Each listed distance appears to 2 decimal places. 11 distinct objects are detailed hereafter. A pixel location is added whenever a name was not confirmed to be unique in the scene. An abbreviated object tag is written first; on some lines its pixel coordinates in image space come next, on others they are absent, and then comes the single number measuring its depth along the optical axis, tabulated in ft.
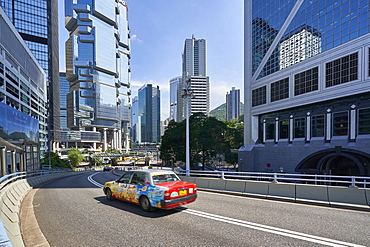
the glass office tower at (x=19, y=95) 75.66
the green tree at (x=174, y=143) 119.96
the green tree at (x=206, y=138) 118.42
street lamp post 52.70
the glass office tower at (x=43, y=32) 262.67
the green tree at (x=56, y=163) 148.56
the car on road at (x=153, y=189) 23.50
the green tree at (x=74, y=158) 218.79
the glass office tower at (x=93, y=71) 376.89
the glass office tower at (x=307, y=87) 78.89
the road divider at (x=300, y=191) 27.04
